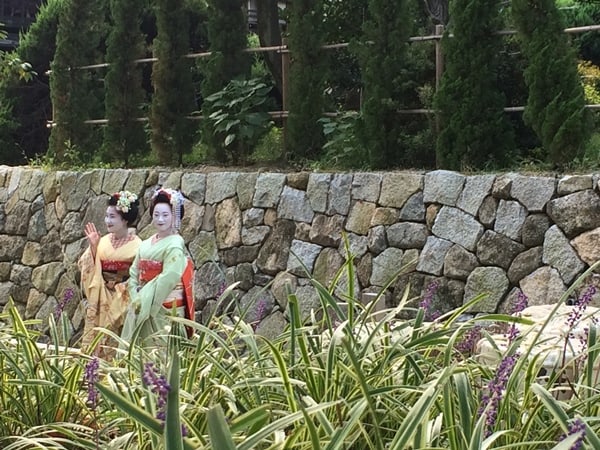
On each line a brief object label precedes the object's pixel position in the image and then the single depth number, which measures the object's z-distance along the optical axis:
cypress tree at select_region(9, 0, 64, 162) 11.55
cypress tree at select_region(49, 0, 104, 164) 9.45
